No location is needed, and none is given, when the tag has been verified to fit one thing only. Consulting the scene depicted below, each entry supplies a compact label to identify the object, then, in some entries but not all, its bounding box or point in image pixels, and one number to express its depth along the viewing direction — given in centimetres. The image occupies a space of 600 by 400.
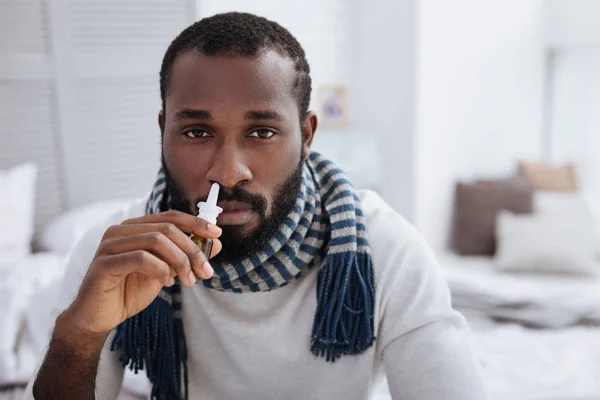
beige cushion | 326
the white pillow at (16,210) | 234
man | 92
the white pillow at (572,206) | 288
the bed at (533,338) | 146
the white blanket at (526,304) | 182
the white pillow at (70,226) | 240
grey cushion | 309
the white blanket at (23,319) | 174
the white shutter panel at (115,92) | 275
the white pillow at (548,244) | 269
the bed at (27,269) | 175
